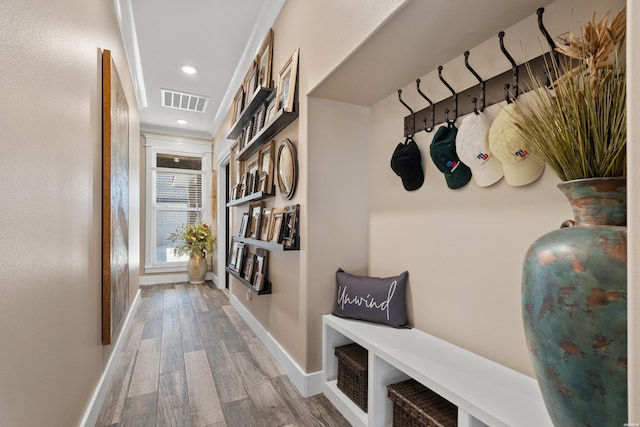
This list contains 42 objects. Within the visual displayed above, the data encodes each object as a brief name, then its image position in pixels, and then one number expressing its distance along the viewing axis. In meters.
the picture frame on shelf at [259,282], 2.62
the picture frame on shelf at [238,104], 3.33
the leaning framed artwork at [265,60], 2.51
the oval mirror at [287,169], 2.09
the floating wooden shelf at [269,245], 2.02
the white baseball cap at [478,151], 1.27
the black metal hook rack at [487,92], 1.13
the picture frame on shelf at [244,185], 3.22
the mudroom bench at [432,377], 0.97
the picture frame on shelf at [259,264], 2.69
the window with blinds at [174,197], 5.45
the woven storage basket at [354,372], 1.60
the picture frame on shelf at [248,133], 3.04
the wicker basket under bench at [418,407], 1.17
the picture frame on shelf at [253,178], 2.93
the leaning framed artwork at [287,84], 2.03
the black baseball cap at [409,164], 1.63
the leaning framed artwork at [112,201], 1.96
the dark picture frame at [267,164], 2.55
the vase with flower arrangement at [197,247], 5.30
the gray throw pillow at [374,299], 1.68
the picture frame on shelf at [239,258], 3.28
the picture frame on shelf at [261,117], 2.70
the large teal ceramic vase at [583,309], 0.64
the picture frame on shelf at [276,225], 2.19
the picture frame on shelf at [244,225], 3.14
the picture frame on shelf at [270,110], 2.38
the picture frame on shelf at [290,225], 2.03
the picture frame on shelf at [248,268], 2.93
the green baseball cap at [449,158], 1.40
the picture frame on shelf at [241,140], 3.46
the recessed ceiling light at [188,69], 3.33
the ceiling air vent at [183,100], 4.01
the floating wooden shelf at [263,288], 2.59
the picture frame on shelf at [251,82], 2.84
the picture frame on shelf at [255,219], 2.73
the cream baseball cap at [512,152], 1.12
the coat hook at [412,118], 1.69
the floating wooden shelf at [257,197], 2.52
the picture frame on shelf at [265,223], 2.55
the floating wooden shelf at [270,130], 2.09
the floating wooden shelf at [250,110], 2.50
